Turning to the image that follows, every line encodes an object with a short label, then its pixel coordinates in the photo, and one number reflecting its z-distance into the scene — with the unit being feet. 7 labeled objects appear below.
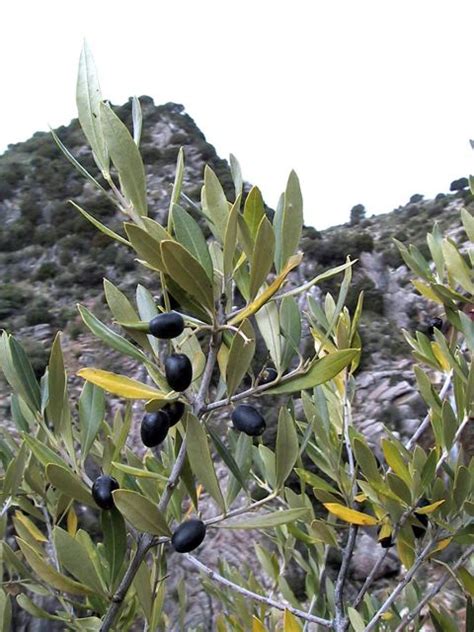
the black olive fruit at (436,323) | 1.81
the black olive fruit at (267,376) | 0.96
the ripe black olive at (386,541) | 1.36
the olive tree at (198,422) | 0.84
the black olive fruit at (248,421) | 0.96
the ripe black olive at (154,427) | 0.85
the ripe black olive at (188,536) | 0.86
